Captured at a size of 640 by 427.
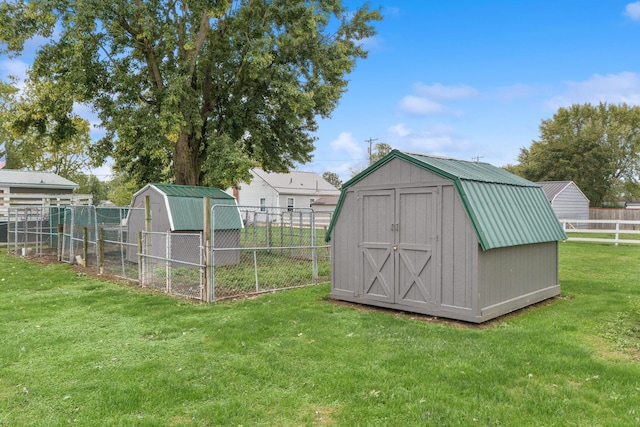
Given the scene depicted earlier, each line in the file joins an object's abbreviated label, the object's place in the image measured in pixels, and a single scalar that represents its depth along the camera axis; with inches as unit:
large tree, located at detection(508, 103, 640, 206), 1510.8
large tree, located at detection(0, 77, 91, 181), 593.9
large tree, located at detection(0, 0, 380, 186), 538.9
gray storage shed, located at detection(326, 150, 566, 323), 253.3
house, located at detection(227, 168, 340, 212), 1511.0
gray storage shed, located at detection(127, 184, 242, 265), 478.6
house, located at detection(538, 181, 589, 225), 1048.8
